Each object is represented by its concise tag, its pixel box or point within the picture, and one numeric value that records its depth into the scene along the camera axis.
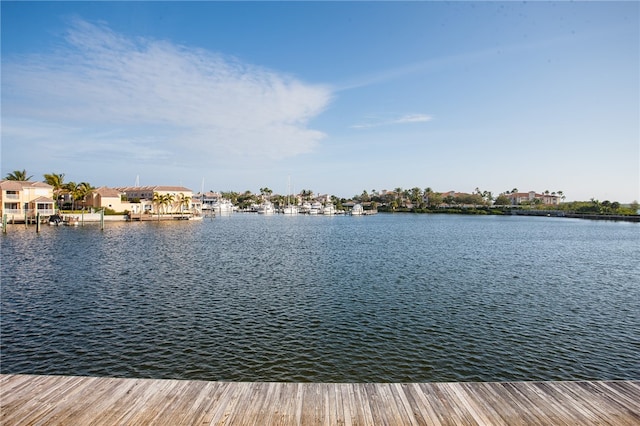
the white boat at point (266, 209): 151.10
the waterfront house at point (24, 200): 64.06
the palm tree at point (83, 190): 82.44
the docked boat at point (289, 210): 147.30
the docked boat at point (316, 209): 150.50
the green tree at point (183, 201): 97.64
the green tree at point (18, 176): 90.44
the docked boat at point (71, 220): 66.81
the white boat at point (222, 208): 151.55
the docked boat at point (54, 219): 66.19
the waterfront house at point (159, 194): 90.25
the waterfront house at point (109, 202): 82.19
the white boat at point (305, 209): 157.50
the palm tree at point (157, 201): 89.25
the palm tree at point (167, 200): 90.63
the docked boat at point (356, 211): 156.00
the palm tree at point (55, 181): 77.50
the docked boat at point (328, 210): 150.50
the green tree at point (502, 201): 187.50
